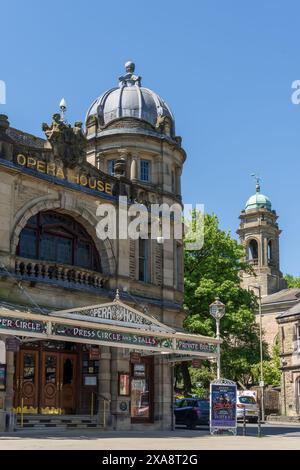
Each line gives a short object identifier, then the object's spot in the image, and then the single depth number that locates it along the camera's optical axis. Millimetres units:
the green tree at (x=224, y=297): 43812
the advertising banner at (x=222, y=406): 25531
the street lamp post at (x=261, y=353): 45312
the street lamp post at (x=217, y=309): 27750
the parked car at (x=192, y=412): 33750
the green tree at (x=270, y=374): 64938
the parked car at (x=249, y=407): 42238
